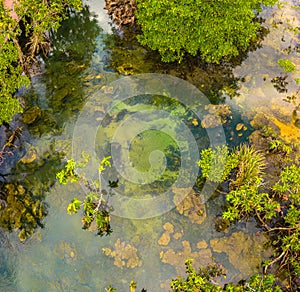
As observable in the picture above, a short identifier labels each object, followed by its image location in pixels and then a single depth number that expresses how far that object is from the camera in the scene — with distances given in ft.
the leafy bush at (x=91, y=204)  37.83
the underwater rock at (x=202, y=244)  37.90
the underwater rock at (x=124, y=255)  36.70
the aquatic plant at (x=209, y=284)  31.96
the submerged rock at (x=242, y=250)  36.42
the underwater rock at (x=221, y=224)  38.96
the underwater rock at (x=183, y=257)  36.68
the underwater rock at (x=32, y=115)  47.34
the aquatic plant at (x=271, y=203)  35.50
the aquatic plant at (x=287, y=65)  52.49
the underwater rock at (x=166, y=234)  38.14
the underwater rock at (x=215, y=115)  47.70
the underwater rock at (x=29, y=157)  44.11
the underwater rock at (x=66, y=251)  37.10
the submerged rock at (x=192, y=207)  39.81
